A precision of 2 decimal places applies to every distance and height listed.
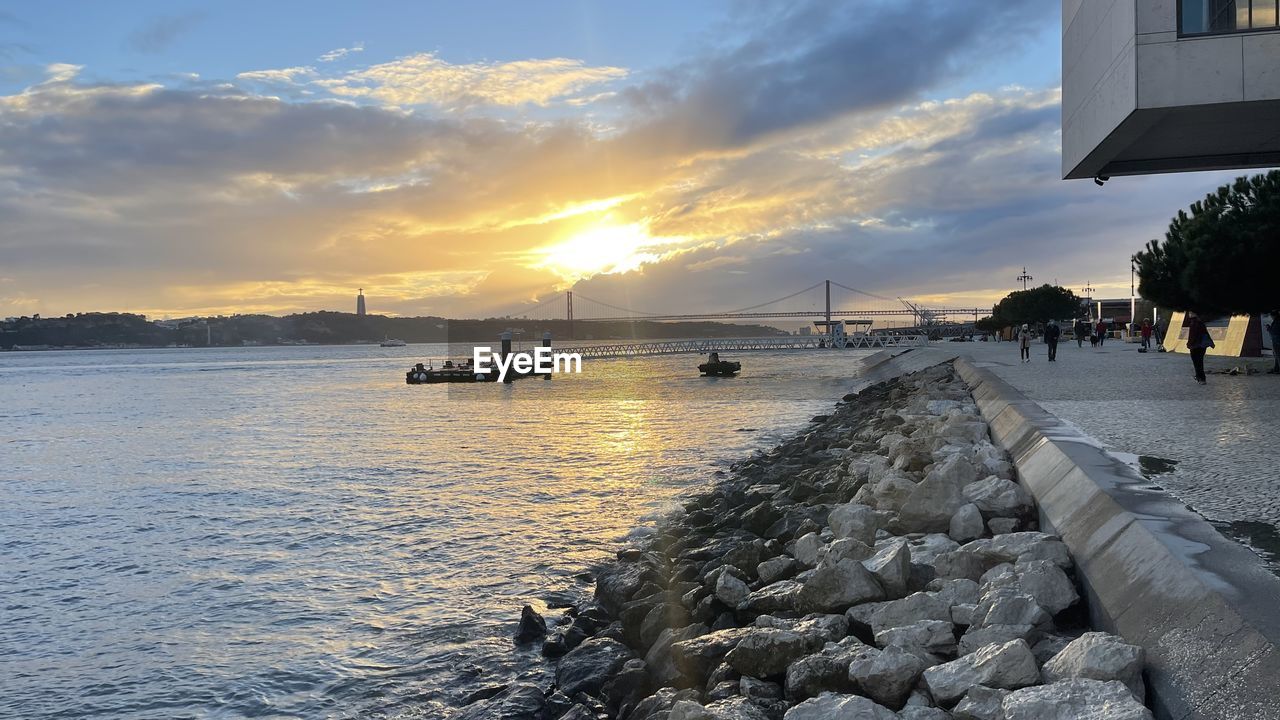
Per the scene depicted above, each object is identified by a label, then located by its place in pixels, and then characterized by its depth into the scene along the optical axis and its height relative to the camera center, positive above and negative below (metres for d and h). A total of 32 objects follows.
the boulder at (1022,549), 5.01 -1.29
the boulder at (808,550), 6.56 -1.65
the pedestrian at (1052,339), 27.82 -0.14
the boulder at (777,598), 5.49 -1.71
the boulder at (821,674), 4.22 -1.68
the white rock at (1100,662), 3.39 -1.33
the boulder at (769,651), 4.62 -1.71
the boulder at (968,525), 6.38 -1.42
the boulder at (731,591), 6.04 -1.79
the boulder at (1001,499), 6.61 -1.28
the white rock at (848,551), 5.93 -1.49
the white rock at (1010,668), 3.67 -1.44
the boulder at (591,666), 5.40 -2.12
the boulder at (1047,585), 4.46 -1.33
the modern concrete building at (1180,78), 14.48 +4.47
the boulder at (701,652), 5.03 -1.86
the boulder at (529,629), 6.76 -2.27
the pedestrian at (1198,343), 16.36 -0.20
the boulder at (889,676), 3.97 -1.59
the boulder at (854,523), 6.80 -1.51
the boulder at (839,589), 5.17 -1.53
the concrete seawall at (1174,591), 3.04 -1.14
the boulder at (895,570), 5.26 -1.45
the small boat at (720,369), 51.84 -1.76
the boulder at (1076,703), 3.13 -1.40
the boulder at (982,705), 3.47 -1.52
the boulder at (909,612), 4.73 -1.53
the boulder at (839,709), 3.69 -1.63
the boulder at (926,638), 4.29 -1.53
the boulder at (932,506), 6.77 -1.36
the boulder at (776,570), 6.46 -1.75
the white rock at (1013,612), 4.25 -1.39
